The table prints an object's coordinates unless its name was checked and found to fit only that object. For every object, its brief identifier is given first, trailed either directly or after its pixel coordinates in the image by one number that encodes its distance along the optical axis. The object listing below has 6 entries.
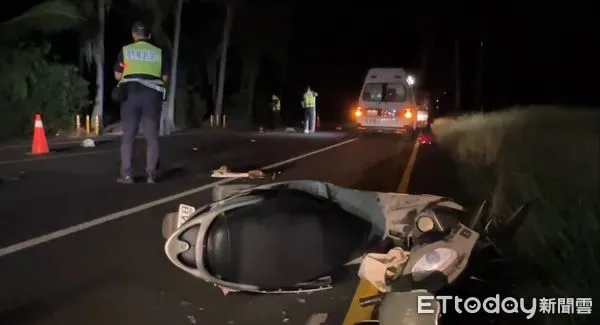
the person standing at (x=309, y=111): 31.73
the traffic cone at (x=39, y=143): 17.27
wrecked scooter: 5.03
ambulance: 25.42
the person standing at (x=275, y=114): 40.89
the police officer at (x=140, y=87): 10.76
